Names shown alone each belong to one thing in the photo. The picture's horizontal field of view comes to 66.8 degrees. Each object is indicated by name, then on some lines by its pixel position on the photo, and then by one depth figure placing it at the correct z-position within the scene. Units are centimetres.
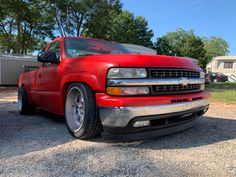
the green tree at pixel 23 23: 1549
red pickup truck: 224
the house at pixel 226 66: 3138
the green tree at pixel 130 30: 2231
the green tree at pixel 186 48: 3540
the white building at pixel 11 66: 1381
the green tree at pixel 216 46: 5924
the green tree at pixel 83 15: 1719
